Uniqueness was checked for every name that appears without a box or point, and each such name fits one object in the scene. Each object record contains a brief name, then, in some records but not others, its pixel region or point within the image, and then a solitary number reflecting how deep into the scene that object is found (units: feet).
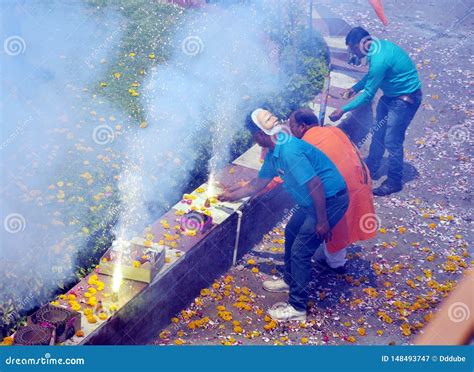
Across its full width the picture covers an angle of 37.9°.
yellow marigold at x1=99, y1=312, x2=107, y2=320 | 18.26
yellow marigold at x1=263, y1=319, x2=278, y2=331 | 21.88
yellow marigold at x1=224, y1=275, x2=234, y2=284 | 24.01
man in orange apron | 22.90
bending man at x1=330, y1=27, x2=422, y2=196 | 29.14
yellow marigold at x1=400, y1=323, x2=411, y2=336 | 22.20
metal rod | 24.30
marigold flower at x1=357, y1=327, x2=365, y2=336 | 22.08
